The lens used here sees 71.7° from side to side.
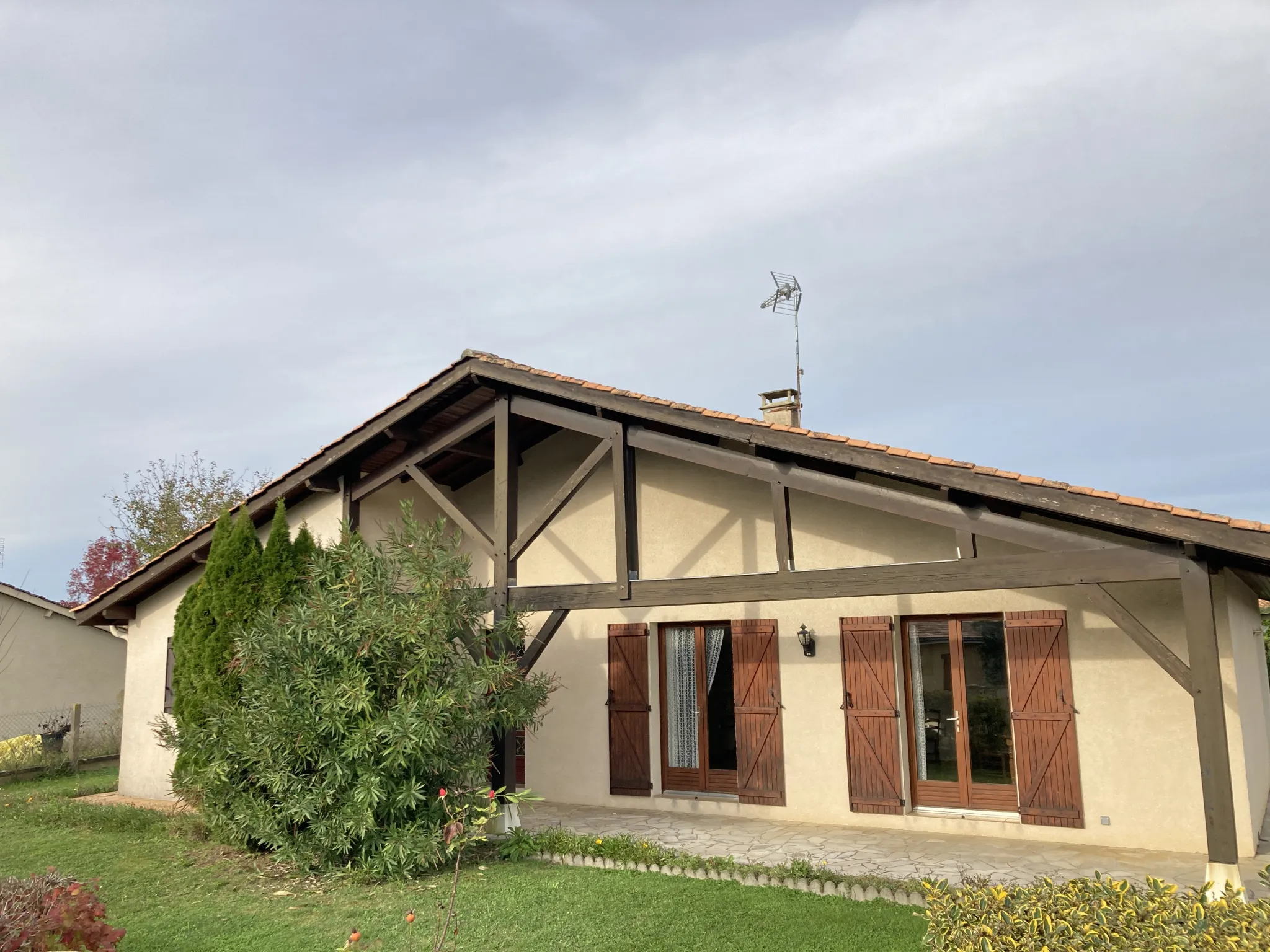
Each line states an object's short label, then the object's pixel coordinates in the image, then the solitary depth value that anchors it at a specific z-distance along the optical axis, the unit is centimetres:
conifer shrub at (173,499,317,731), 896
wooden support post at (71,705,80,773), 1404
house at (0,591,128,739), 1697
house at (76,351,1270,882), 649
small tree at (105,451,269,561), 2356
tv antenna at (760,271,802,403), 1269
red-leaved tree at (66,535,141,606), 2691
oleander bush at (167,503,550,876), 725
